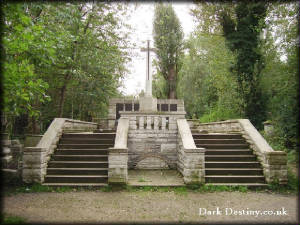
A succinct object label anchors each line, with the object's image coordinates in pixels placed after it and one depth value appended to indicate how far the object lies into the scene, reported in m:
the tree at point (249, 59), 11.84
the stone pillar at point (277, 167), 6.54
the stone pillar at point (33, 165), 6.55
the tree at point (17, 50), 4.56
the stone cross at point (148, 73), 10.96
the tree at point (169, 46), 22.00
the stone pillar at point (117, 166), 6.45
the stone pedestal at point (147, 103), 10.85
